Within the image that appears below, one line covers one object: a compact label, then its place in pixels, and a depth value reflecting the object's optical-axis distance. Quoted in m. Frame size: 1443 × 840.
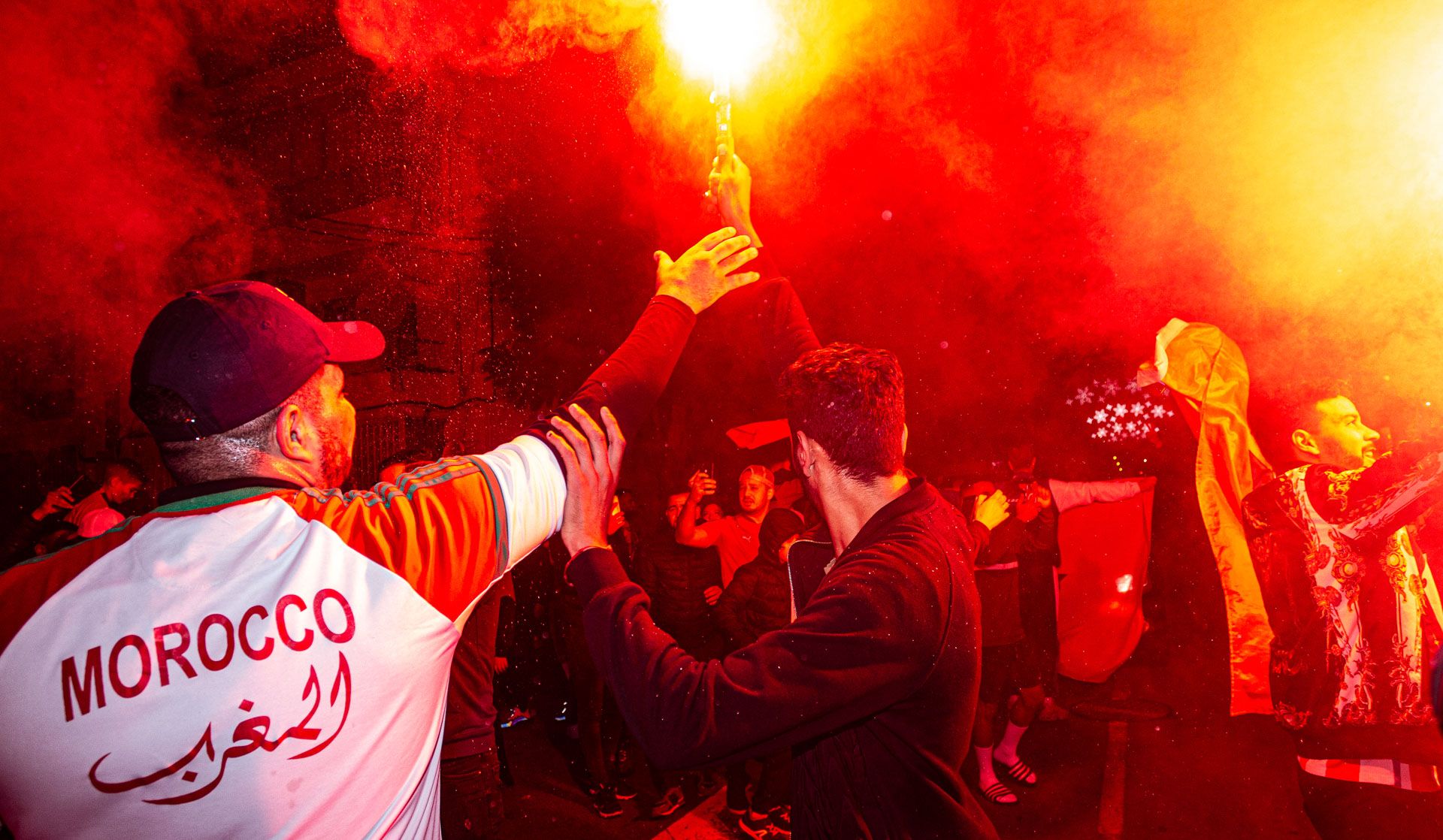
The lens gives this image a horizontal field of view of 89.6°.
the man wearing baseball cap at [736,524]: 6.04
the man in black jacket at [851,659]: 1.47
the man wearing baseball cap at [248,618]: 1.14
